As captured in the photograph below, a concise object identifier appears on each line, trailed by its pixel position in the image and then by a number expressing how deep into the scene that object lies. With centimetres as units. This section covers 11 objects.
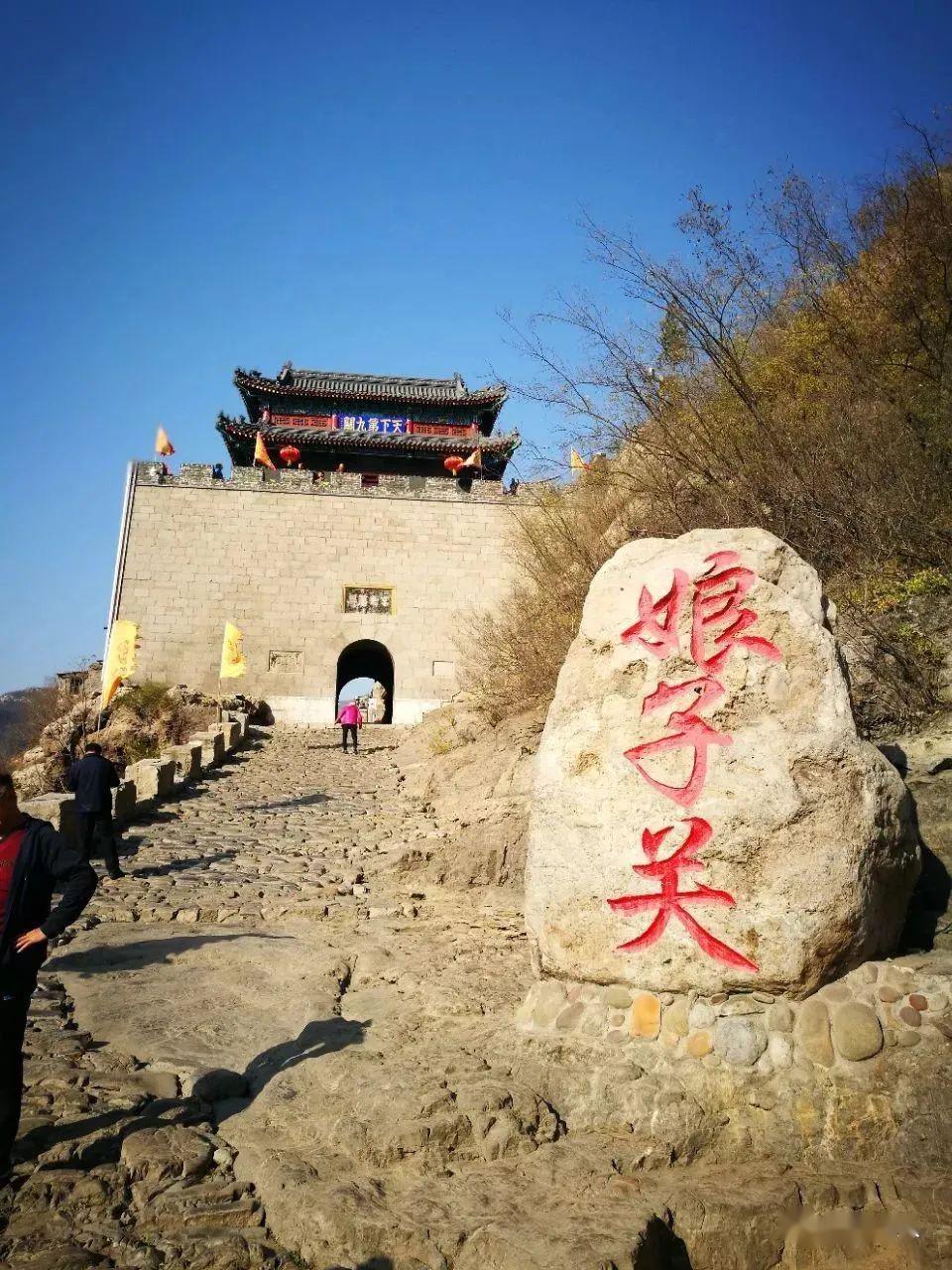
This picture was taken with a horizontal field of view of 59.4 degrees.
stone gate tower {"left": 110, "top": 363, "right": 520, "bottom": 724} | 2059
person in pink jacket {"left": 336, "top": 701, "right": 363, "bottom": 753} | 1498
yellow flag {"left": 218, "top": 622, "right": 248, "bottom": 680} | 1962
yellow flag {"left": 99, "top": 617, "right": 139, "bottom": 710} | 1745
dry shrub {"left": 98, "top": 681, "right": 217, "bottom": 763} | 1636
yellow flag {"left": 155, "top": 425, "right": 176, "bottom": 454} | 2262
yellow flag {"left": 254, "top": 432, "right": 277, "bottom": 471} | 2306
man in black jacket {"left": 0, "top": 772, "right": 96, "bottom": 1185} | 279
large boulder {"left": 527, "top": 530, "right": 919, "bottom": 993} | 306
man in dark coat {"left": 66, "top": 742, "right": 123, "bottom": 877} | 706
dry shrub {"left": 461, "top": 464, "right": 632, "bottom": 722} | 903
